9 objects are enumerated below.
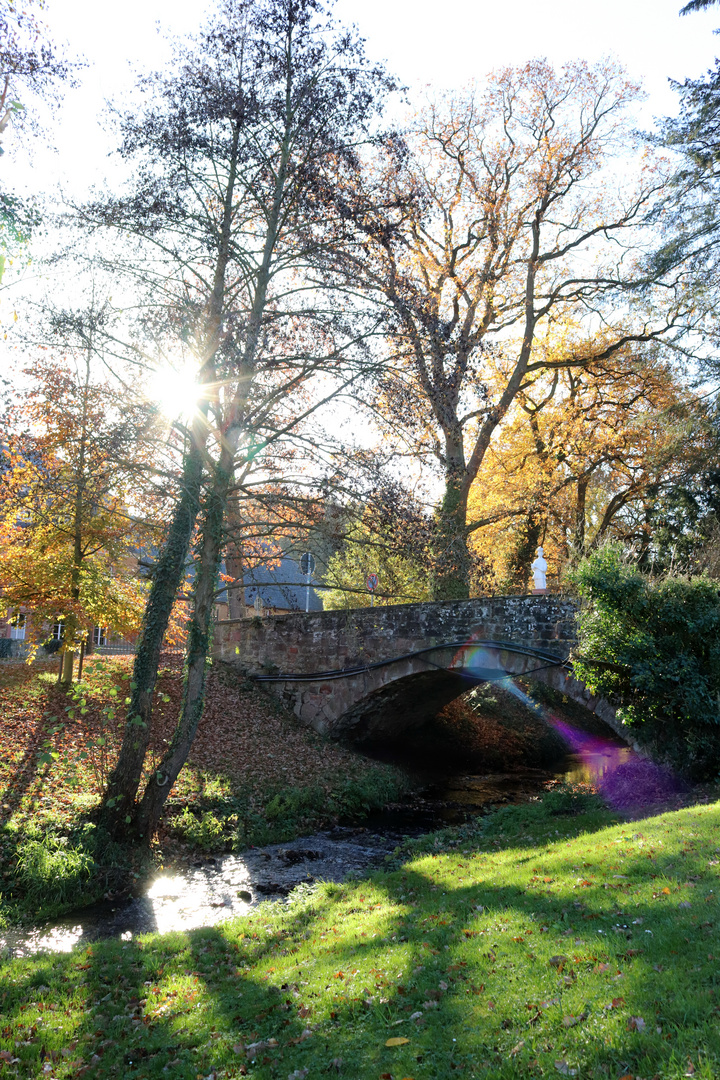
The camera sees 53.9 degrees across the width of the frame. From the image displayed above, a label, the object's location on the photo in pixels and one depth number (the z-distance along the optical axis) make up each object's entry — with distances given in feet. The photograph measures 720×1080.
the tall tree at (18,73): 22.07
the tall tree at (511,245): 57.21
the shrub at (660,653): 32.22
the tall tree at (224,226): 28.63
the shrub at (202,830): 31.63
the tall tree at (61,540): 37.29
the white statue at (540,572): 44.42
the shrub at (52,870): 24.24
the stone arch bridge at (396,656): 41.01
